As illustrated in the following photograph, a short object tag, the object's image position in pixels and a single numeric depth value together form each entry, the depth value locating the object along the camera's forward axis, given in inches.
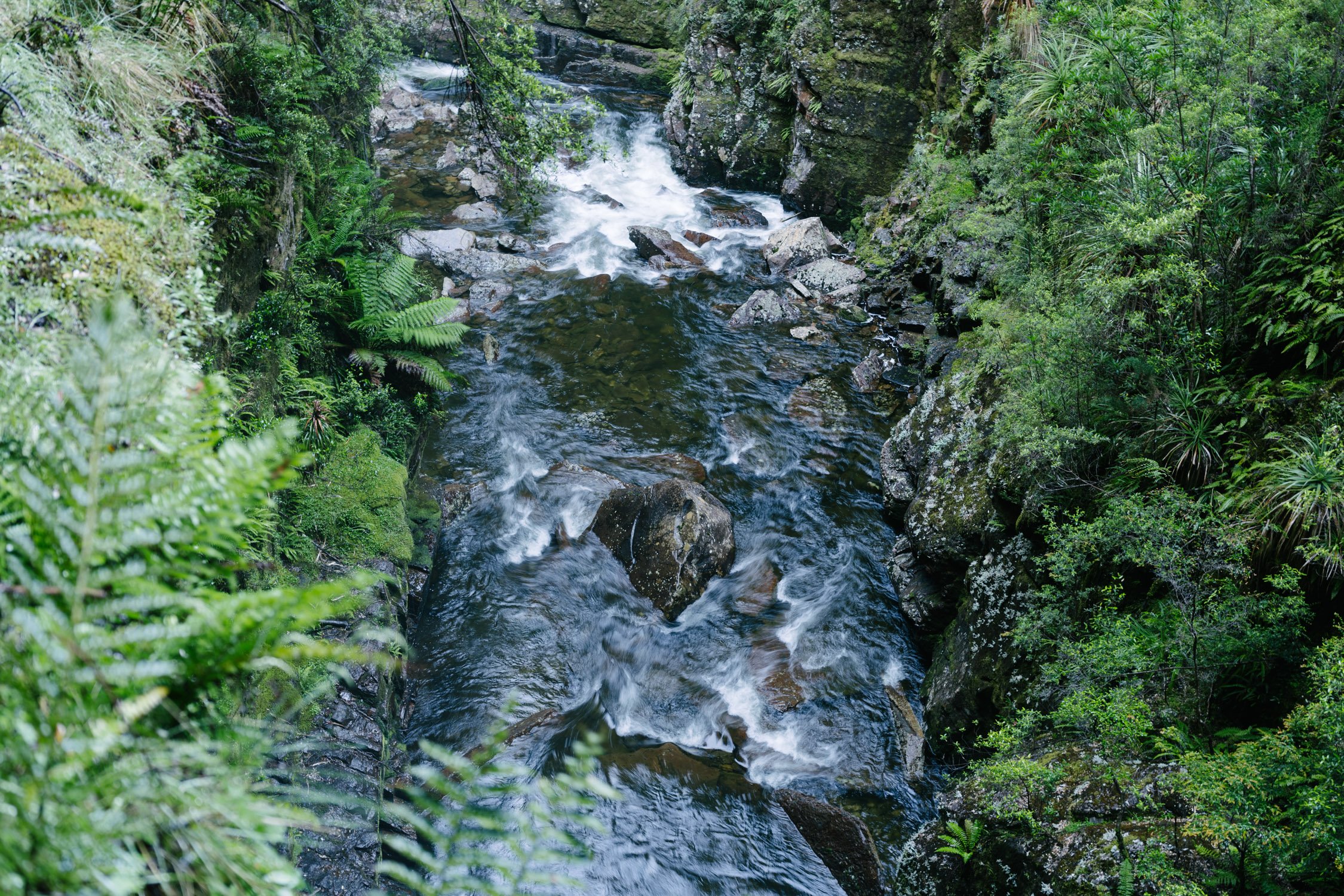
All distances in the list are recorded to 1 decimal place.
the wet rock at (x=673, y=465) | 372.2
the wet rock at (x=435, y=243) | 547.2
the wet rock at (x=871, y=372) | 440.7
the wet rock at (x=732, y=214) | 635.5
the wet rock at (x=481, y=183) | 655.1
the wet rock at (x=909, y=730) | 242.3
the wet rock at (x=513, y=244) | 581.6
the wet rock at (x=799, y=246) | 568.1
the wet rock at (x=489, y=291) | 516.7
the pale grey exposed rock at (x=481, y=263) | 545.3
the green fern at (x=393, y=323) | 357.7
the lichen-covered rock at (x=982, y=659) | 225.6
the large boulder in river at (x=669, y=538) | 308.0
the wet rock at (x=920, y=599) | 279.6
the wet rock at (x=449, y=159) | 697.6
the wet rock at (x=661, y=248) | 579.5
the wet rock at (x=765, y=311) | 512.7
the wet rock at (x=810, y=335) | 490.3
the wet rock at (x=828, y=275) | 538.3
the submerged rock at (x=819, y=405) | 415.5
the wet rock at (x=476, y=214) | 615.5
